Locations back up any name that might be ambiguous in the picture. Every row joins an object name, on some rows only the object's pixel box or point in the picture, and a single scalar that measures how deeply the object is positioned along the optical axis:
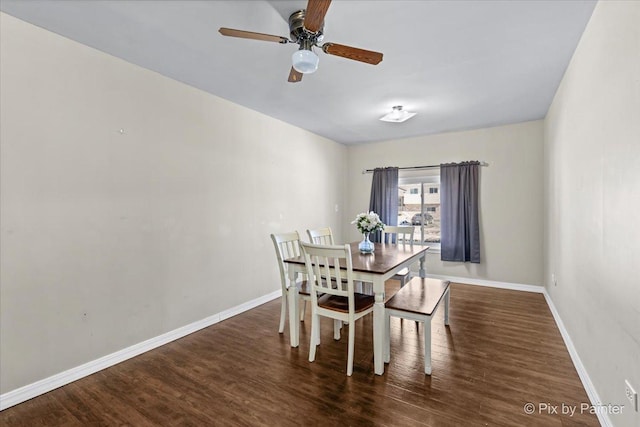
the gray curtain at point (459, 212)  4.67
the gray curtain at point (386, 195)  5.37
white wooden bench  2.21
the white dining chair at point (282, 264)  2.81
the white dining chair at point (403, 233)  3.69
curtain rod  5.03
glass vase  3.22
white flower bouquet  3.17
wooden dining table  2.23
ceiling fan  1.60
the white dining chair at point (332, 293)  2.22
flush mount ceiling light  3.53
